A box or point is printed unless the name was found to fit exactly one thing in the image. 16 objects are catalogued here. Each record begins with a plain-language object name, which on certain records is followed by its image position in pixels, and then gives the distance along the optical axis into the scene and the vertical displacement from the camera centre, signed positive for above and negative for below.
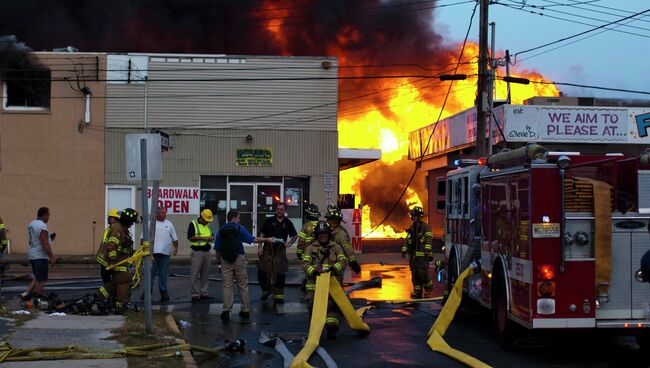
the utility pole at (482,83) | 17.58 +2.74
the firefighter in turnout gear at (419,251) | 12.57 -0.93
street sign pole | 8.29 -0.75
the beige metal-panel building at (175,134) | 23.88 +2.02
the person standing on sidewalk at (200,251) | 12.62 -0.94
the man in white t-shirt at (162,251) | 12.62 -0.94
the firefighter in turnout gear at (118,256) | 10.10 -0.82
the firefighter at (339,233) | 10.20 -0.53
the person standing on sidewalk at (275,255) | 12.38 -1.00
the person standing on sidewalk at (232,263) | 10.63 -0.97
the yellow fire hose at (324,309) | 8.01 -1.35
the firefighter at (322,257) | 9.09 -0.76
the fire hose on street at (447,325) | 7.65 -1.57
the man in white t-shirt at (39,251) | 11.40 -0.85
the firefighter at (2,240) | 11.38 -0.69
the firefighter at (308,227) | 10.99 -0.46
